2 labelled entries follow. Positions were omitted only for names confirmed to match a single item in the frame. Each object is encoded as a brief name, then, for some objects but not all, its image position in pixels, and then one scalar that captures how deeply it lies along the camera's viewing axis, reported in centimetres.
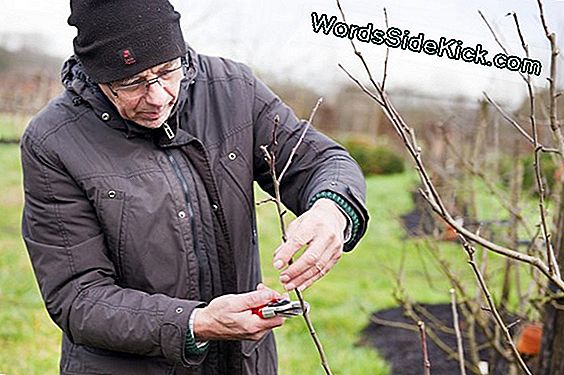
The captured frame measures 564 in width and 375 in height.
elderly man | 184
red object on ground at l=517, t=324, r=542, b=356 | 325
